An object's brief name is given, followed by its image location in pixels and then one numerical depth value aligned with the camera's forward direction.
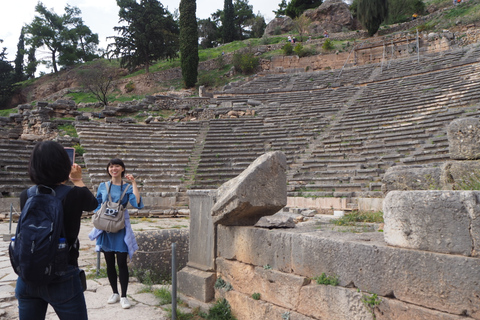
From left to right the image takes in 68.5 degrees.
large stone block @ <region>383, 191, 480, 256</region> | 2.02
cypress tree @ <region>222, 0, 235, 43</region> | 46.25
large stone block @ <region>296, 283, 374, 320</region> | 2.44
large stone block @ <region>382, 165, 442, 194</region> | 6.25
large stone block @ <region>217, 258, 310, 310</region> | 2.86
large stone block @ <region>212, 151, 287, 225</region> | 3.23
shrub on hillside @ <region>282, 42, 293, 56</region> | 29.77
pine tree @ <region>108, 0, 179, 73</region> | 31.59
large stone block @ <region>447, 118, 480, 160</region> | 5.64
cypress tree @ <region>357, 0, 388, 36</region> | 31.84
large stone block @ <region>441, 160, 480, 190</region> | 5.02
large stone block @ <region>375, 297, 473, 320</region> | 2.06
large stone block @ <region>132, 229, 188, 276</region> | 4.93
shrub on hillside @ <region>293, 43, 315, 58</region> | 28.61
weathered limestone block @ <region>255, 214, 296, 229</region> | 3.42
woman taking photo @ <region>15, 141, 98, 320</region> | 1.97
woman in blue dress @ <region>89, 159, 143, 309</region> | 3.56
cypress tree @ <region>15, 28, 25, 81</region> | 41.98
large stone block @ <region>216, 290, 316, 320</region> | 2.88
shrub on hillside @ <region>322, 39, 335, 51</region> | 29.16
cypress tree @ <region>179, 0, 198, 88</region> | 27.73
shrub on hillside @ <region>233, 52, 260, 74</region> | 28.84
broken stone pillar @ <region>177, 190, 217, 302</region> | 3.61
